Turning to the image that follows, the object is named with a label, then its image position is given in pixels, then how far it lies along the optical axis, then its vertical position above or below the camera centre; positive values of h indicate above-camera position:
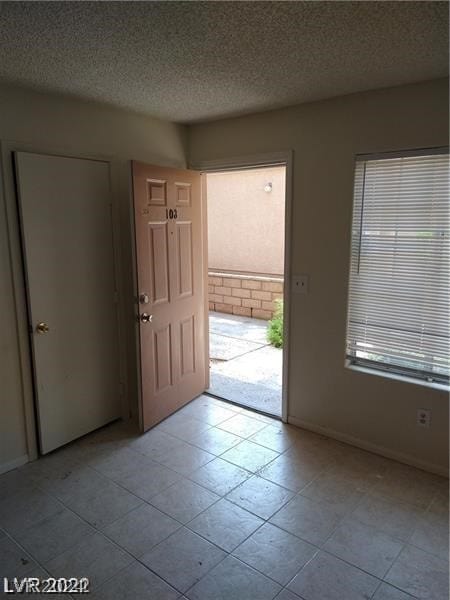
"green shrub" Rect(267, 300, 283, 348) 5.48 -1.39
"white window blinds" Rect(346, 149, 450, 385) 2.50 -0.25
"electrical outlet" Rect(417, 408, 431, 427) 2.64 -1.19
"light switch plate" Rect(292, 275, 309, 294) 3.04 -0.42
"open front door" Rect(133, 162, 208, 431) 2.99 -0.46
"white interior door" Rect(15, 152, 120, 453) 2.64 -0.43
